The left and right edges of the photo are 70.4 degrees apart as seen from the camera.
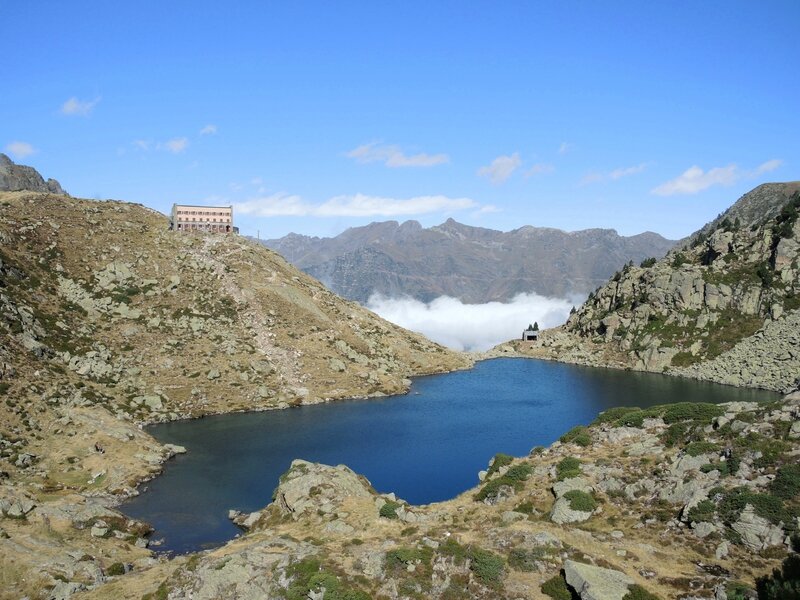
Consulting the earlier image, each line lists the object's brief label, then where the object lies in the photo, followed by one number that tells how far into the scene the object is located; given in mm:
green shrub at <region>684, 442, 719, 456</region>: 47438
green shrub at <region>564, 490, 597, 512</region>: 45906
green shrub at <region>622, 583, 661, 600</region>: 32500
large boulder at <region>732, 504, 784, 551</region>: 37031
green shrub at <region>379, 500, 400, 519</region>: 50897
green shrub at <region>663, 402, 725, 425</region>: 54406
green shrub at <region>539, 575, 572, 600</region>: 35038
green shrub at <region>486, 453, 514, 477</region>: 60875
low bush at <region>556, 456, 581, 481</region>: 51094
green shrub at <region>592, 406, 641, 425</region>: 63600
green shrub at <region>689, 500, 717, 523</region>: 40438
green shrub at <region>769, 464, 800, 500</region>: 39281
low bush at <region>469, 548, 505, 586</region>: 37344
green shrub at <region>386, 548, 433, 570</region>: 39781
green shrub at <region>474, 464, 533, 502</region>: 53841
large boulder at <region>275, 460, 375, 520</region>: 56312
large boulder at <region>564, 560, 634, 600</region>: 33188
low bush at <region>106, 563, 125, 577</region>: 49006
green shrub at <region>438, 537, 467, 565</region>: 39438
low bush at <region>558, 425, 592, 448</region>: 60156
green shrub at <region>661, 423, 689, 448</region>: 52844
